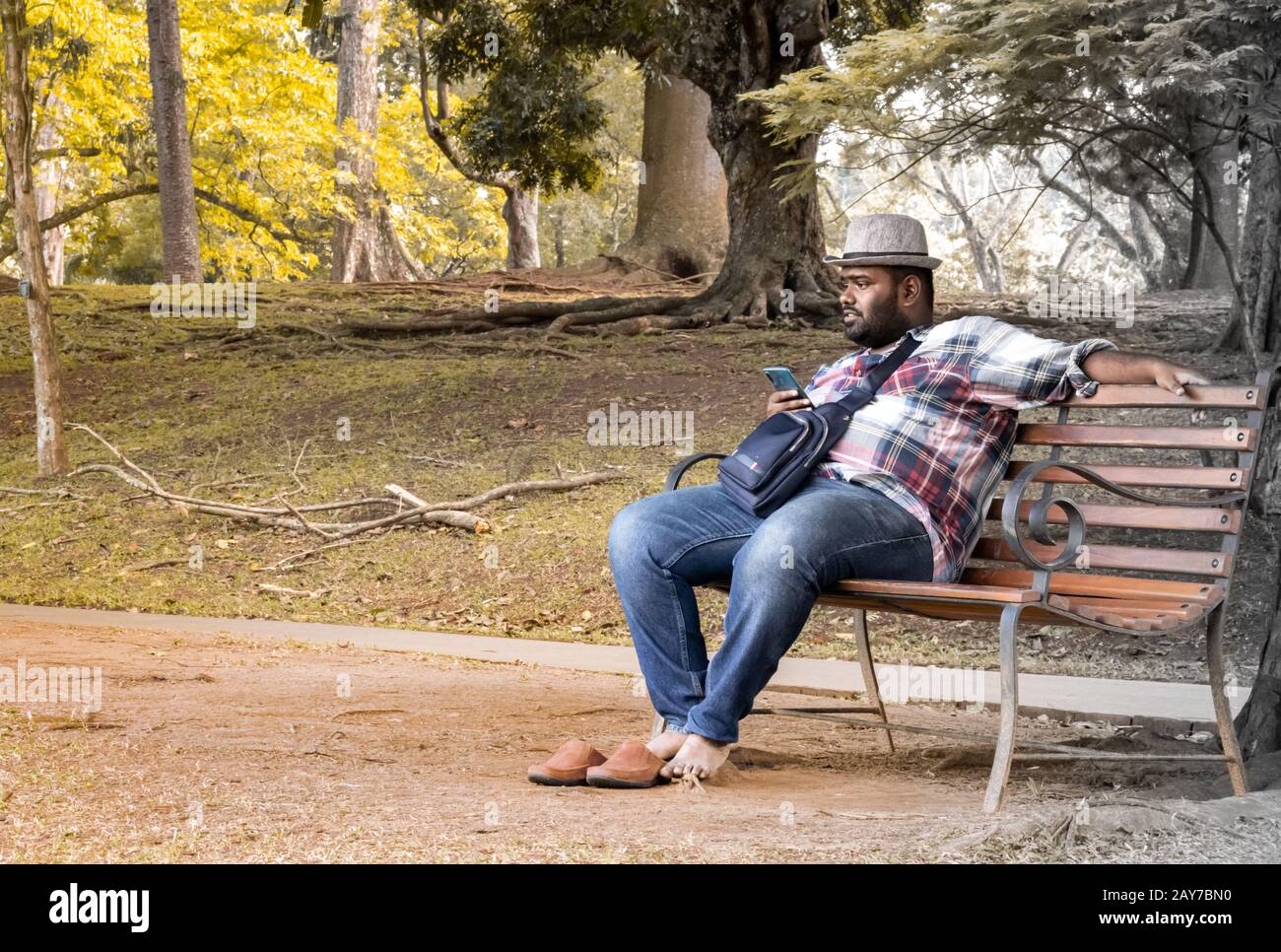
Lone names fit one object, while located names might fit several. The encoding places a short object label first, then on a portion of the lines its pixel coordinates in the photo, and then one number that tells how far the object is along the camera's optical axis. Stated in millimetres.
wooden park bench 3938
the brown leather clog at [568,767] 4094
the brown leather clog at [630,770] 4020
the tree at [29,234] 10984
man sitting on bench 4035
